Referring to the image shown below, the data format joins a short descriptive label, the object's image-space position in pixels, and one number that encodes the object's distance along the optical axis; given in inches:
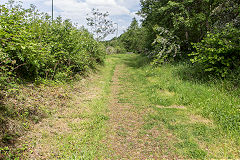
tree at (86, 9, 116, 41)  842.0
